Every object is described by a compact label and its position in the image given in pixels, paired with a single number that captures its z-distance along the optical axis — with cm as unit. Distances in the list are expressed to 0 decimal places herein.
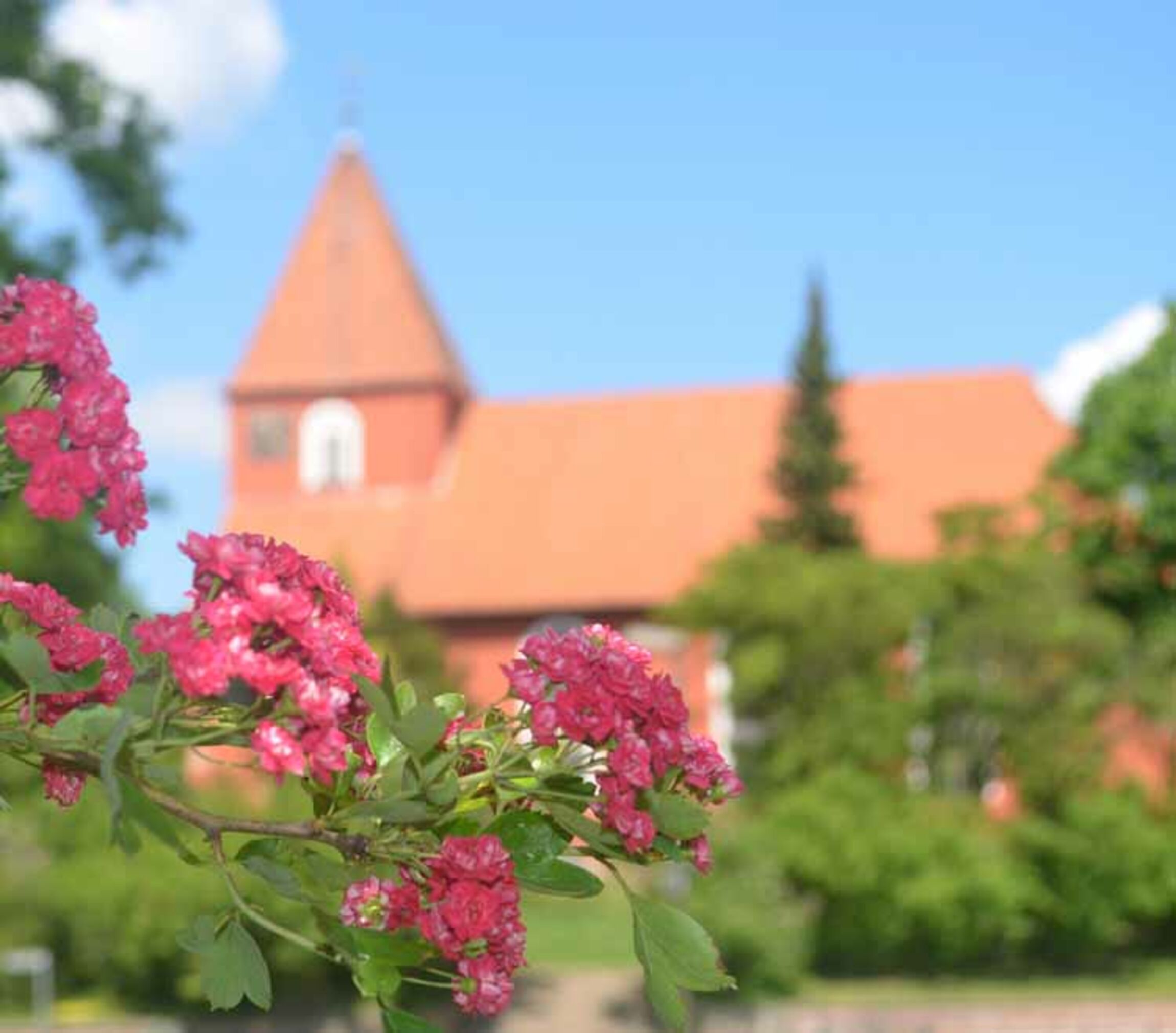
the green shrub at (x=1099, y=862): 2359
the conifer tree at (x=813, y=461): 3256
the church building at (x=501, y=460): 3650
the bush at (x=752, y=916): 2112
